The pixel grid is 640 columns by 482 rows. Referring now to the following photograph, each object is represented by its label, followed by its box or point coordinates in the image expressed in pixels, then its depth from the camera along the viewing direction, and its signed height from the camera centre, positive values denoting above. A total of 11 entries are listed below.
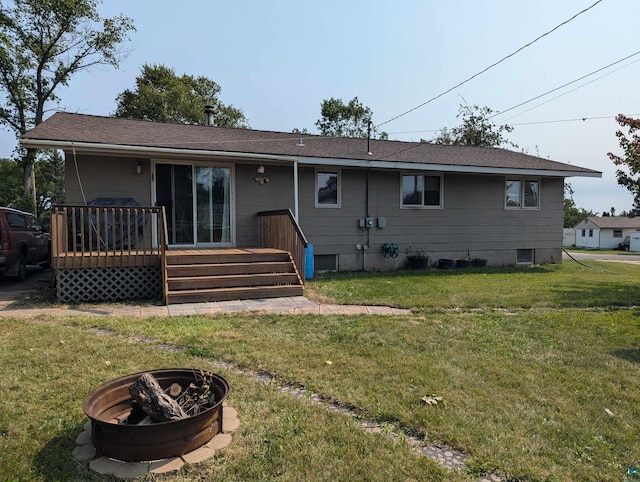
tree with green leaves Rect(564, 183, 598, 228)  60.89 +2.41
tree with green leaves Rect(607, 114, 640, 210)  10.70 +2.10
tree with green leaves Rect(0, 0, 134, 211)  18.19 +8.24
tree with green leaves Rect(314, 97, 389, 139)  33.50 +9.01
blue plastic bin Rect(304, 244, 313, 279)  9.16 -0.74
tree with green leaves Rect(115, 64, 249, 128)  24.88 +7.97
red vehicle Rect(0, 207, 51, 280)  8.92 -0.26
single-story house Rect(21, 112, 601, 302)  7.73 +0.84
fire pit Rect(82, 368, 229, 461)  2.28 -1.11
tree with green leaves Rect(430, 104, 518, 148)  32.25 +7.62
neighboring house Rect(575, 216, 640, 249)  46.91 -0.17
